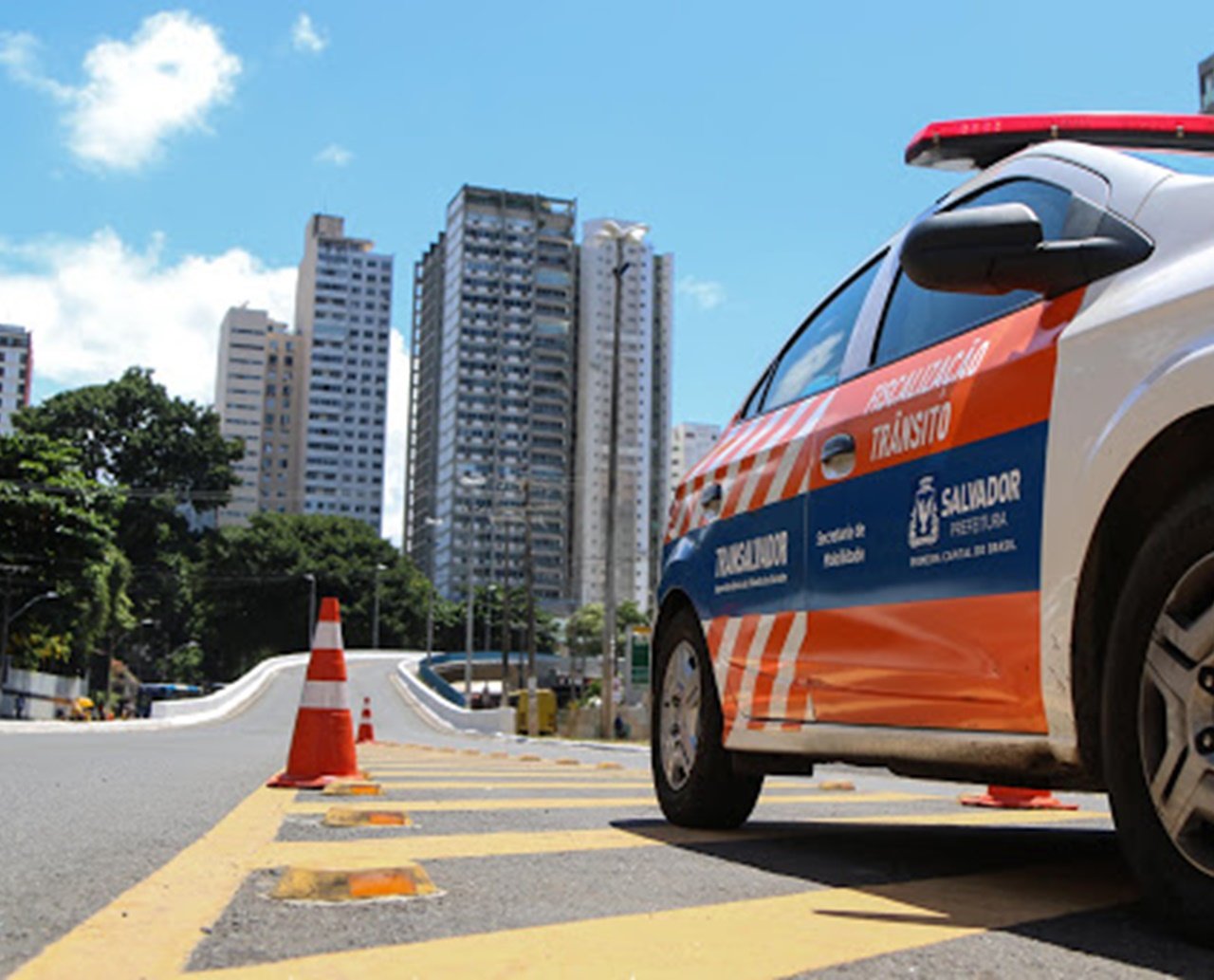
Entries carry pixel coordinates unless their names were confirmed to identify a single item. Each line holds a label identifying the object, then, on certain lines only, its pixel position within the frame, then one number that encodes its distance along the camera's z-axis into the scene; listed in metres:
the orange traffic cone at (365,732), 18.17
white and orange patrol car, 2.35
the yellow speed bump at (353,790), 5.73
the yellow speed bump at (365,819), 4.22
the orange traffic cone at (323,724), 6.42
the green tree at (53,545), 39.88
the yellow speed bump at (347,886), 2.70
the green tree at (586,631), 105.38
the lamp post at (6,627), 38.59
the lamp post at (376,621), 87.07
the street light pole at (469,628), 43.97
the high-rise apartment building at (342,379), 158.12
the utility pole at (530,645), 38.50
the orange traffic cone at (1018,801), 5.85
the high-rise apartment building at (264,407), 156.88
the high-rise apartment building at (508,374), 135.25
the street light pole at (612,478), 28.38
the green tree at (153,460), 77.81
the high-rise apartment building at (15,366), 162.00
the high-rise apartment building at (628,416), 123.12
